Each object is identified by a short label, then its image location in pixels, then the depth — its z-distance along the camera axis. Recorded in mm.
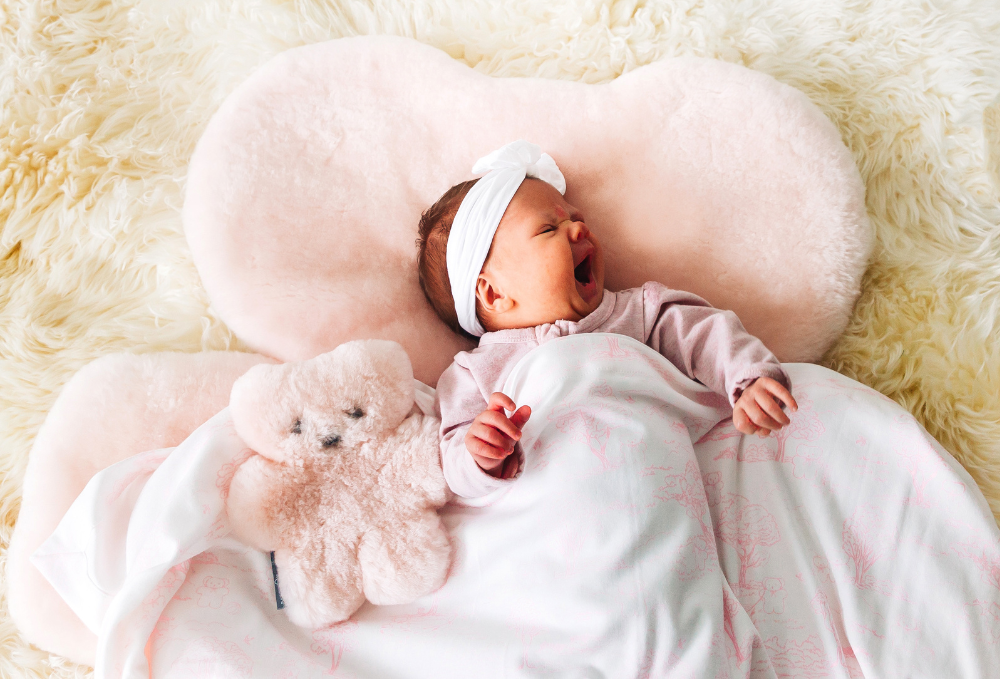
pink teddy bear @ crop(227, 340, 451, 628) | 1069
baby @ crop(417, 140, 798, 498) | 1193
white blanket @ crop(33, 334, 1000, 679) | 943
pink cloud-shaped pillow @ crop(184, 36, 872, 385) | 1277
